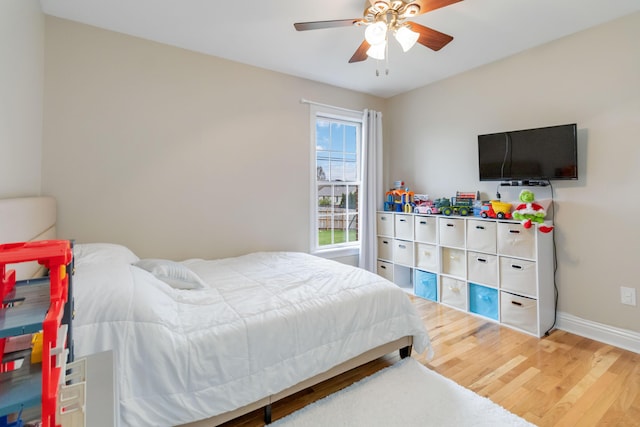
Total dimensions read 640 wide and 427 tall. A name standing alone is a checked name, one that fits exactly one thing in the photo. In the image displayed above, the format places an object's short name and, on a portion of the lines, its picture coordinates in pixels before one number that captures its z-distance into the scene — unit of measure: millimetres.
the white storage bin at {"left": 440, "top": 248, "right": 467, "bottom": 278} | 3174
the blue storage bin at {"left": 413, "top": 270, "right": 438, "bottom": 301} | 3438
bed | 1229
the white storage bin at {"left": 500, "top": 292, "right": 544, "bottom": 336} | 2607
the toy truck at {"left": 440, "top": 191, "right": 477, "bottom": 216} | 3193
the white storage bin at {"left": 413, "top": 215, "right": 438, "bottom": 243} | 3391
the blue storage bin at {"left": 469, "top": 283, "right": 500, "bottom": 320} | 2908
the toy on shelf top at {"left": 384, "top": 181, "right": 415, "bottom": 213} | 3796
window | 3744
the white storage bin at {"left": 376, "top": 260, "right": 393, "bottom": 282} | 3924
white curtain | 3896
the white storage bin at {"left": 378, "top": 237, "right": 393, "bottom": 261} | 3934
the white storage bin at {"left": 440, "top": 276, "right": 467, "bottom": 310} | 3160
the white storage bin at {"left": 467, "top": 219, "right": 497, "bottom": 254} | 2893
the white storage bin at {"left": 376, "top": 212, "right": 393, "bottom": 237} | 3896
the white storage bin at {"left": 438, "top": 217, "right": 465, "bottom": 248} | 3161
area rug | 1596
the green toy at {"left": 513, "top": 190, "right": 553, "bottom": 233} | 2570
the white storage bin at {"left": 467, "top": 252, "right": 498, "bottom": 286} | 2889
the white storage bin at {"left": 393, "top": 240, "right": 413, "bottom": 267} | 3672
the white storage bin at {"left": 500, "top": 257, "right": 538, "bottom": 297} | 2614
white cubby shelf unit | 2631
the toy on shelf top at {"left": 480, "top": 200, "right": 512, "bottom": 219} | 2852
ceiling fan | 1751
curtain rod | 3501
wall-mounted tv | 2582
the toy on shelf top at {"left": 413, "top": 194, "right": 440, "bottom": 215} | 3426
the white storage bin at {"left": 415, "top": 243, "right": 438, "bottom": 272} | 3406
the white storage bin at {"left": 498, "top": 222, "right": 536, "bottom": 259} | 2613
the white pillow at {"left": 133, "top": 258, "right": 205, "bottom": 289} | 1889
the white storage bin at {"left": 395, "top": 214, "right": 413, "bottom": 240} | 3650
